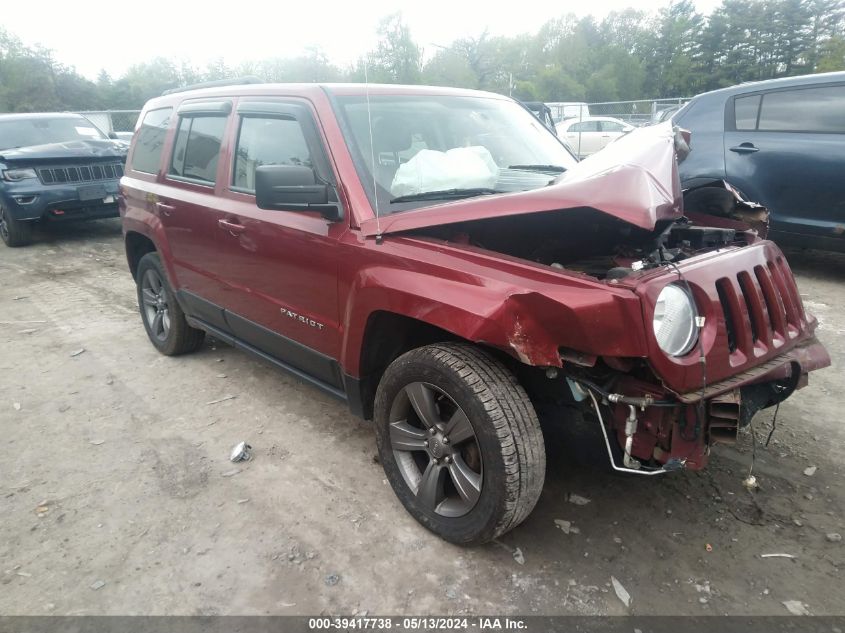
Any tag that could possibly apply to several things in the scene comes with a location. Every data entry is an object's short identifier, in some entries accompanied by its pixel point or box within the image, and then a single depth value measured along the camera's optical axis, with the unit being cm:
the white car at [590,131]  1617
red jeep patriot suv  198
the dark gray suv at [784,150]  512
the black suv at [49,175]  820
